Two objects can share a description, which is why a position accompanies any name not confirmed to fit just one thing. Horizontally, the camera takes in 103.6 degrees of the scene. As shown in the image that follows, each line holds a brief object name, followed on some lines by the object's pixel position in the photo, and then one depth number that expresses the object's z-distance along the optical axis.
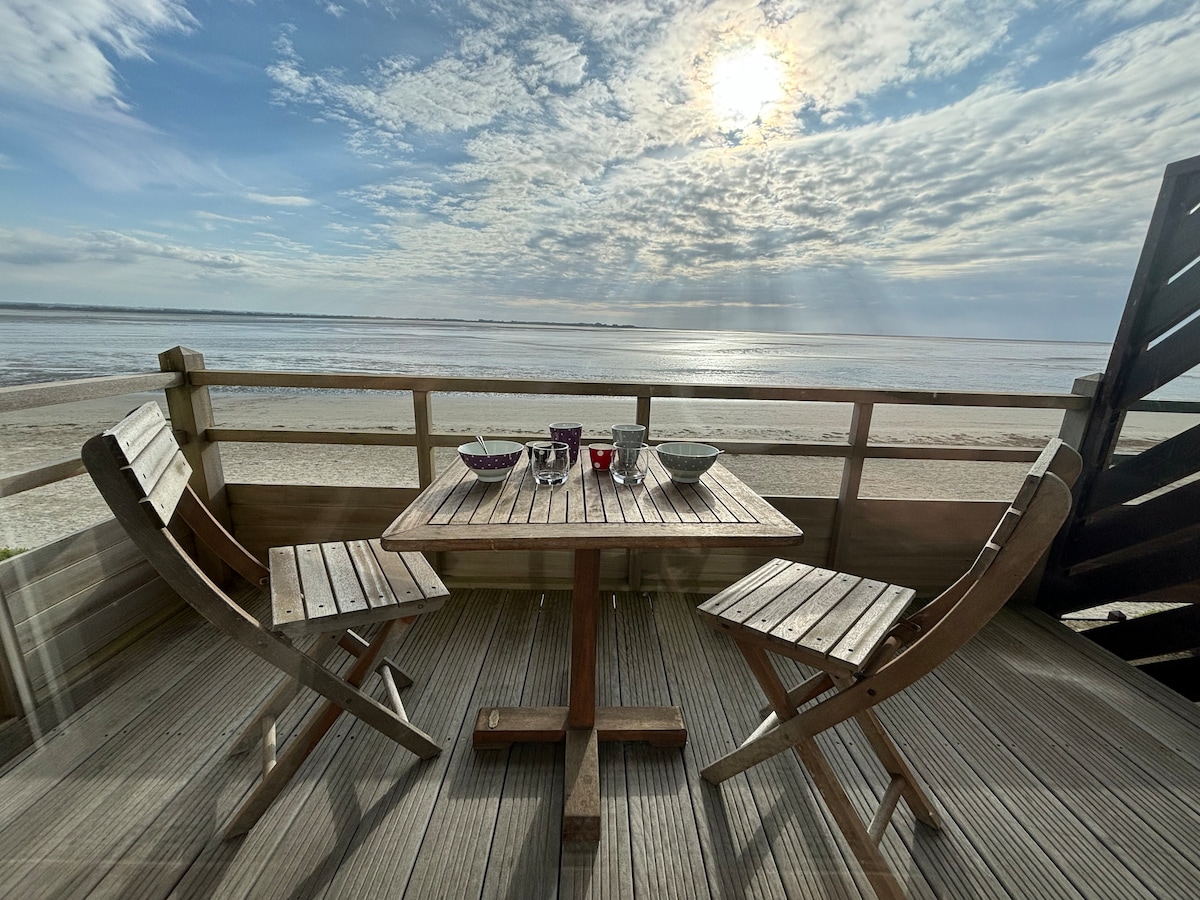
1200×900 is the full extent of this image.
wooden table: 0.96
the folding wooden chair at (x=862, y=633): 0.75
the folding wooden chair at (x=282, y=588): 0.87
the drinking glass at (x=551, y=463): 1.28
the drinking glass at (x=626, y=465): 1.32
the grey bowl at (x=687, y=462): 1.27
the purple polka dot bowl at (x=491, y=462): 1.26
